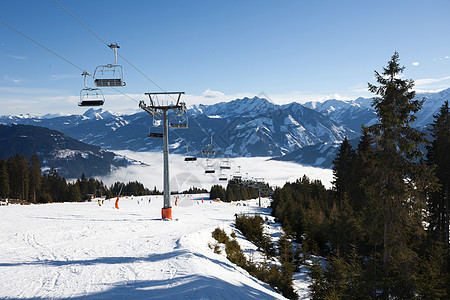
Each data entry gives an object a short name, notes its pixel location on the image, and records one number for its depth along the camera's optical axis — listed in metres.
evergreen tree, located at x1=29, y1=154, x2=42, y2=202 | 88.62
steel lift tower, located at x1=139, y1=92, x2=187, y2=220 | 25.12
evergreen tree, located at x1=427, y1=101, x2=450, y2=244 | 32.78
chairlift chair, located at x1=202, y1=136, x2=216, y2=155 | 39.35
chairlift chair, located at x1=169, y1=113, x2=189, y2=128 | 27.61
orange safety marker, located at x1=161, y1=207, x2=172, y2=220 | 25.31
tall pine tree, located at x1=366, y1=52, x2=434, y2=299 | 14.70
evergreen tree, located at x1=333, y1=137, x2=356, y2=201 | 49.81
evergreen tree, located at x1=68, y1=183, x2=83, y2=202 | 97.74
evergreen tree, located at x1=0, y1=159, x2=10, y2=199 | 70.69
